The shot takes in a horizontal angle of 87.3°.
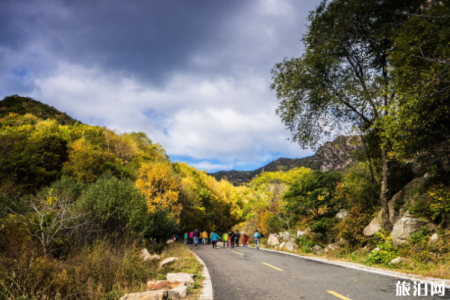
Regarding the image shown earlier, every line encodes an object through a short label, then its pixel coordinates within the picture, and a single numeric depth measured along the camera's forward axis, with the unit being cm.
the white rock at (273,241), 2215
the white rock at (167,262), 1045
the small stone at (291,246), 1730
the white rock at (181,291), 555
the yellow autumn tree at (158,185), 3219
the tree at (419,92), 823
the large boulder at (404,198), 1070
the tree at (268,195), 2567
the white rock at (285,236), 2045
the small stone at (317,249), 1469
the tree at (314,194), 1678
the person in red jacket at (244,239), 2534
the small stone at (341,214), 1580
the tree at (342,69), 1139
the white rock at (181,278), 690
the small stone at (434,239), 847
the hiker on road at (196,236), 2978
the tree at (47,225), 777
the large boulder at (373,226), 1179
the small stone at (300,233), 1848
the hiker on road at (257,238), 2127
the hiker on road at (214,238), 2272
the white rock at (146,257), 1113
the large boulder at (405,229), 937
